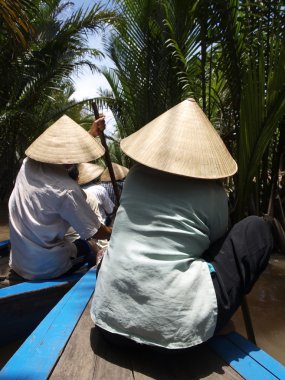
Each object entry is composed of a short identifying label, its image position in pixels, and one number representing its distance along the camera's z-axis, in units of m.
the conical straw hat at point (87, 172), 4.11
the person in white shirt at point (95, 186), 4.12
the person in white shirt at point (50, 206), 2.46
